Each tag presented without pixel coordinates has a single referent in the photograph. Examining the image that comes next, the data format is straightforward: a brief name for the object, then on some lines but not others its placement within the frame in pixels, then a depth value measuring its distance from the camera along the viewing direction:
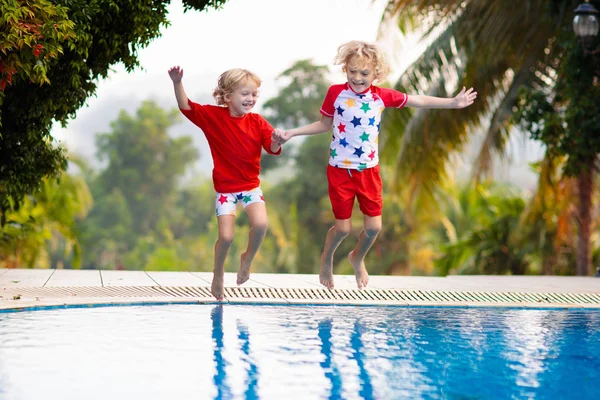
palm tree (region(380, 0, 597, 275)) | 13.18
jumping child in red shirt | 5.93
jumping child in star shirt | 6.01
